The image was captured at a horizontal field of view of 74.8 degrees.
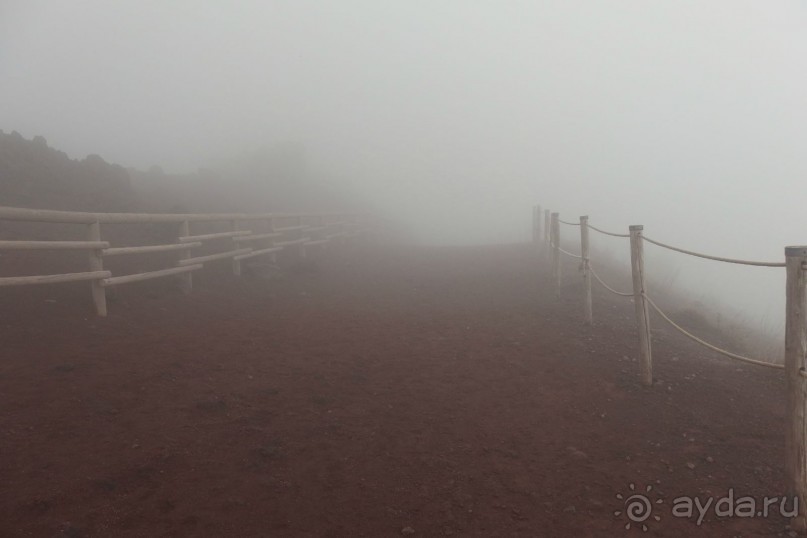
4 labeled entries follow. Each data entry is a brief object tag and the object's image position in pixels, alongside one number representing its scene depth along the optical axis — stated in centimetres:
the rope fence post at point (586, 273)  774
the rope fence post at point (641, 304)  533
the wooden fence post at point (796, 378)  309
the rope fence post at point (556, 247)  975
